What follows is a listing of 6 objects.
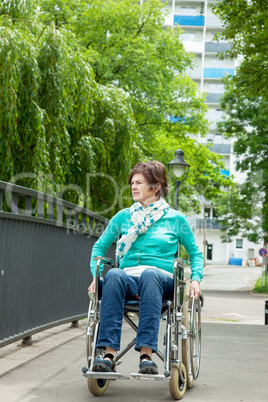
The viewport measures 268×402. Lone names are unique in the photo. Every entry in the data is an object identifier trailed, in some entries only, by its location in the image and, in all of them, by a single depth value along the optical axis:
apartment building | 72.75
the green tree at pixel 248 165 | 30.30
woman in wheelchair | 3.84
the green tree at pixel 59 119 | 10.89
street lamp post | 16.25
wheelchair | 3.79
